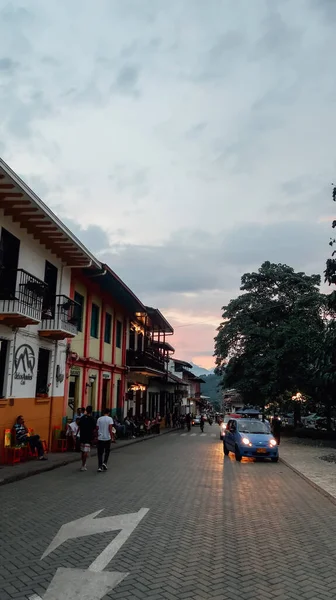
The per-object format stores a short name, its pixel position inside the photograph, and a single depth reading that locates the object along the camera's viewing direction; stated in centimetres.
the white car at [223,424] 2950
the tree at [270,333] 2975
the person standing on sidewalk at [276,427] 2543
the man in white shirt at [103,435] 1334
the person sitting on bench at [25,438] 1418
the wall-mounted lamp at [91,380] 2277
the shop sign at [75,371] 2033
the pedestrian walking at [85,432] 1332
